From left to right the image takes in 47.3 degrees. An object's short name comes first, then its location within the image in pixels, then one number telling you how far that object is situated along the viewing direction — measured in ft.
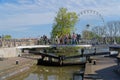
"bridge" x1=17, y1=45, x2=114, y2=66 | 55.56
